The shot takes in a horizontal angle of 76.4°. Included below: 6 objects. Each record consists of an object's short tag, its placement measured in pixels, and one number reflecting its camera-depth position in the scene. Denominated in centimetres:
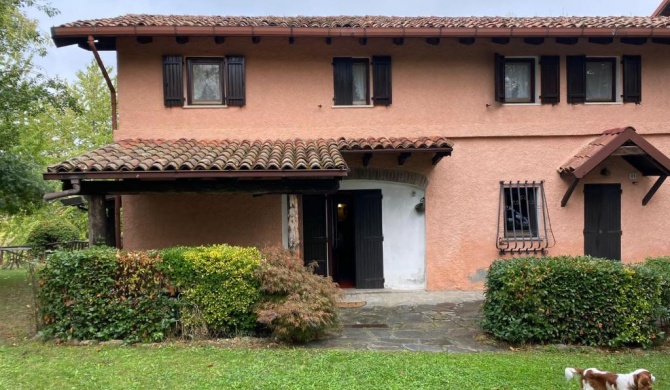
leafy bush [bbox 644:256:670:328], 591
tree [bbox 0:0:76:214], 1023
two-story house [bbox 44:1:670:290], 916
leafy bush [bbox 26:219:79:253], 1733
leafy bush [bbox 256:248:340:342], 579
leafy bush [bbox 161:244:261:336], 615
